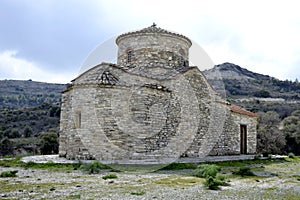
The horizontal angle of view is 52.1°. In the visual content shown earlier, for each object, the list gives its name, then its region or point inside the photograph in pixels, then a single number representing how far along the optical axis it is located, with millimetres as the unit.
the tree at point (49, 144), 21188
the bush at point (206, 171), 7988
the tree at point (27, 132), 29891
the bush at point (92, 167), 8916
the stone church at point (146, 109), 11891
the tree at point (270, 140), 26023
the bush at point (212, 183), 6642
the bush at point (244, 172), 9234
